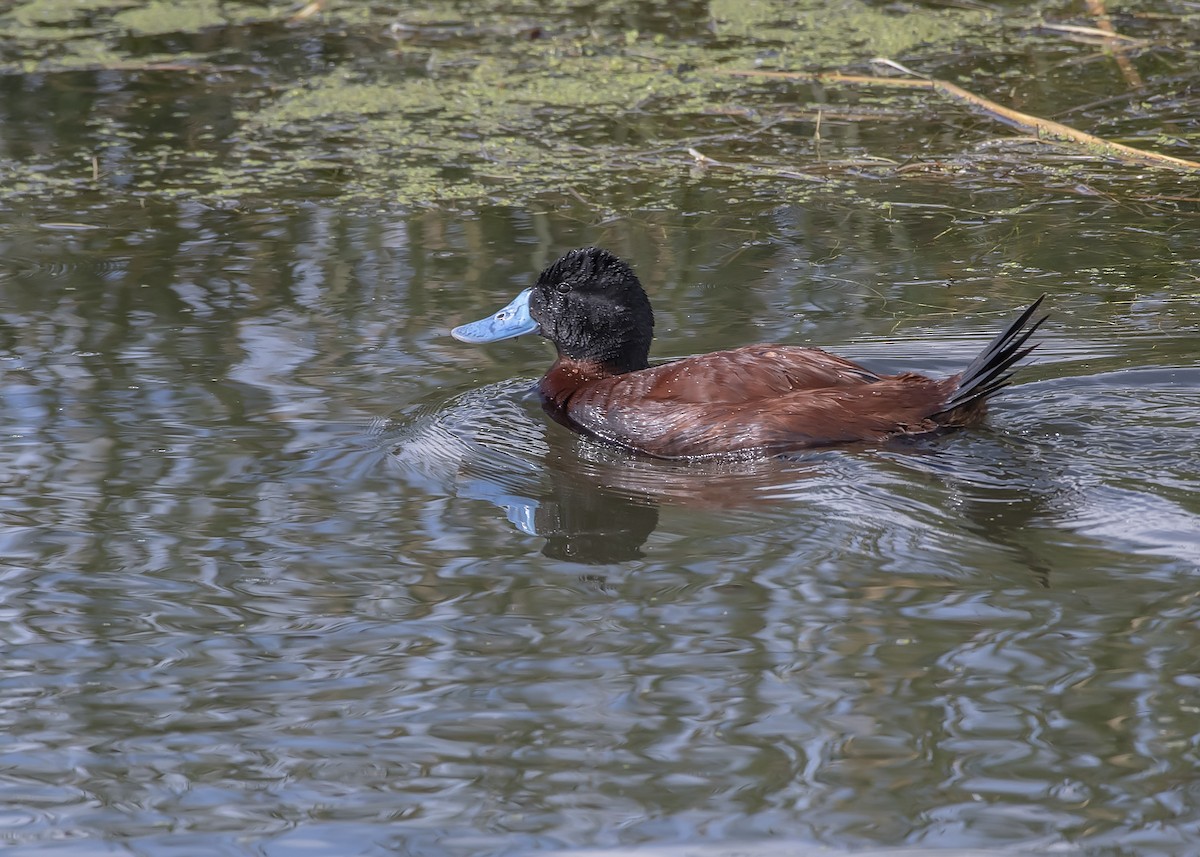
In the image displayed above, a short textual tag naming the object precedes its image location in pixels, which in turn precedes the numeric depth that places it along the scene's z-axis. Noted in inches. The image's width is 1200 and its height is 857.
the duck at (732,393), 400.8
